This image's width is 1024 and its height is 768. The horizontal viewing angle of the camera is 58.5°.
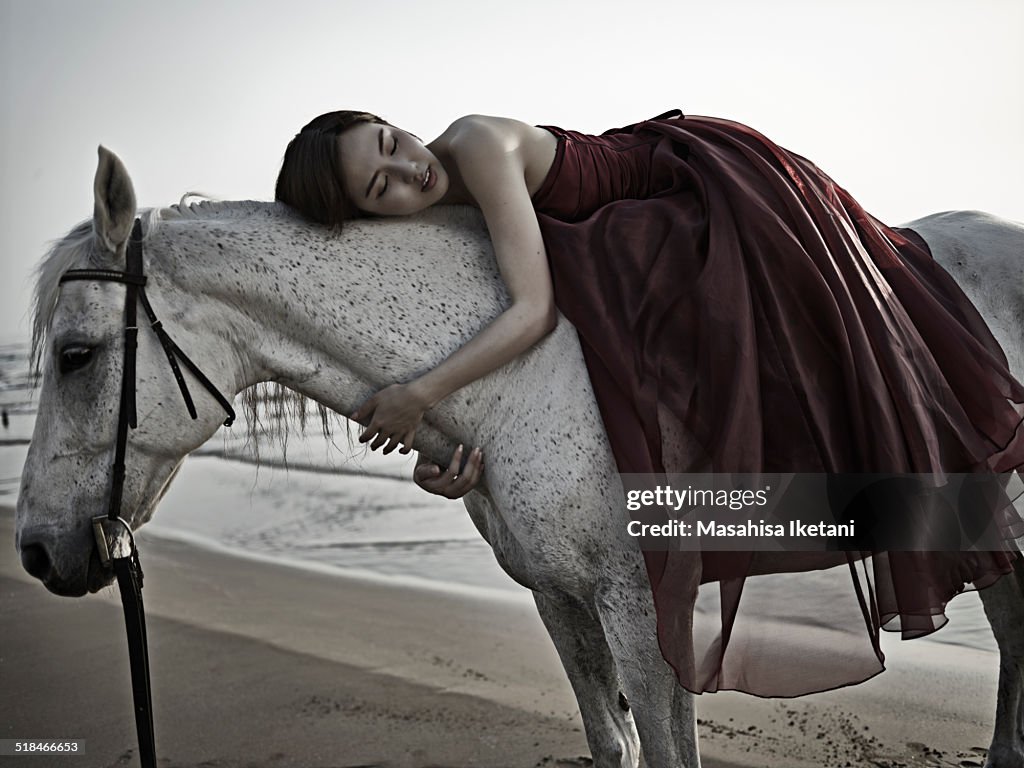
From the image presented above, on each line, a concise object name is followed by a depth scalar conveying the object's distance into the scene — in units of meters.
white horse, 1.59
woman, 1.62
